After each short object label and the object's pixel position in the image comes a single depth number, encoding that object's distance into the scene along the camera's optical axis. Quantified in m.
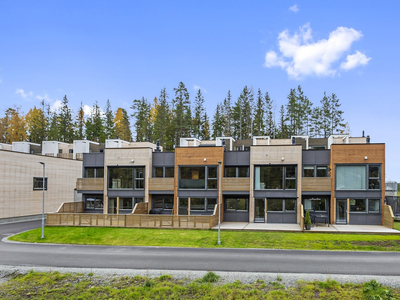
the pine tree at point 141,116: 73.75
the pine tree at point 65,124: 75.31
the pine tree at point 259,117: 69.56
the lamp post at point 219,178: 31.12
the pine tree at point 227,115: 73.91
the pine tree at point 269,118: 73.12
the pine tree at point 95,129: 77.88
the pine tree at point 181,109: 64.38
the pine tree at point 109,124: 77.12
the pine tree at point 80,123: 81.07
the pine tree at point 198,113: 72.38
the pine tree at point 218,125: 74.34
